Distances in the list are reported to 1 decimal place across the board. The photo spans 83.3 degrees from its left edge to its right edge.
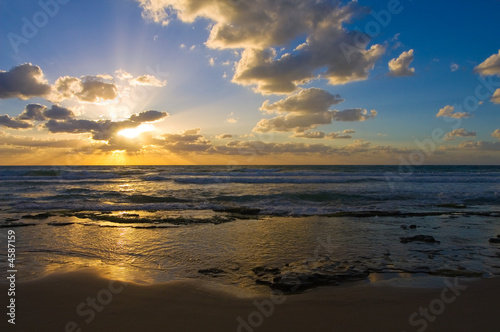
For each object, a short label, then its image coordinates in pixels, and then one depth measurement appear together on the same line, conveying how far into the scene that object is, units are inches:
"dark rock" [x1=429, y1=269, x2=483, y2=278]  223.5
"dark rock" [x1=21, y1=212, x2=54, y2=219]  484.9
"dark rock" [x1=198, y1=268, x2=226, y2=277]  226.5
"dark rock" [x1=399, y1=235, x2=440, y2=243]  326.5
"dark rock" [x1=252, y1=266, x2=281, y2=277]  226.5
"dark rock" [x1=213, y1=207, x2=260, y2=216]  543.5
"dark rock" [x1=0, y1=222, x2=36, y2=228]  404.8
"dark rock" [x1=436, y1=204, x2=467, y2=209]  617.5
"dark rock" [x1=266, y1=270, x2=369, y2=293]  198.4
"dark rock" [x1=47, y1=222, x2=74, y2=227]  430.3
